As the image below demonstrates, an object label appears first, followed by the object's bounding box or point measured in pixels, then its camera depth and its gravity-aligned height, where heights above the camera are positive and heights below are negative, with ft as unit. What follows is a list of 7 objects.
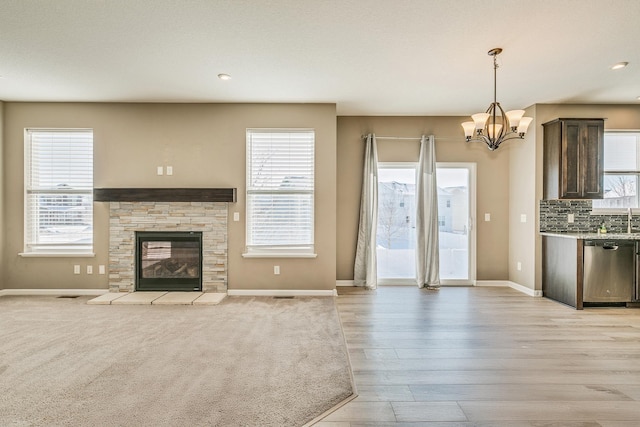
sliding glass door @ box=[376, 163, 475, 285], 19.26 -0.56
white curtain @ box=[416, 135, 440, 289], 18.60 -0.43
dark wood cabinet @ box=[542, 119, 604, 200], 15.84 +2.52
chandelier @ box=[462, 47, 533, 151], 11.21 +2.93
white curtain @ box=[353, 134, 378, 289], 18.34 -0.59
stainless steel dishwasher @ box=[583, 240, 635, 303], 14.79 -2.38
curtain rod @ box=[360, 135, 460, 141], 19.12 +4.11
